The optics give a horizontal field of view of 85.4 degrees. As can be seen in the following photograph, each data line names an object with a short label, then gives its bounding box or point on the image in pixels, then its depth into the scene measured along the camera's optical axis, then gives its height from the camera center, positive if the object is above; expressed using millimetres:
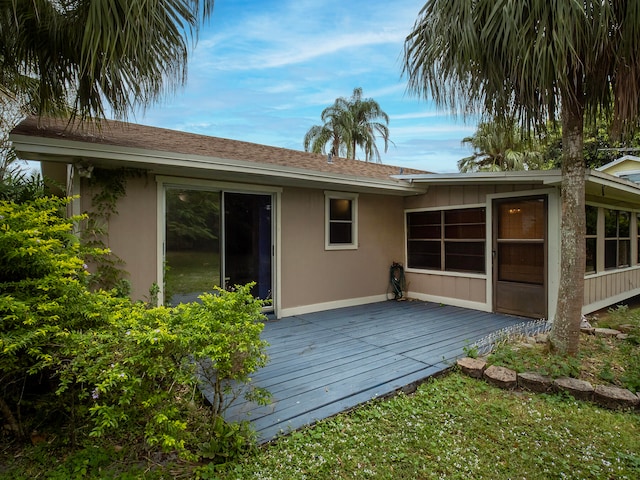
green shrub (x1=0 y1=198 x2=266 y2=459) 2084 -700
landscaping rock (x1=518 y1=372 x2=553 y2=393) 3396 -1424
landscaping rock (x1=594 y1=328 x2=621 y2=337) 4910 -1335
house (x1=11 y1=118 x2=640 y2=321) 4945 +262
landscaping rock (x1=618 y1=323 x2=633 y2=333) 5171 -1350
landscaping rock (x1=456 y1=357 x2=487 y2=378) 3753 -1399
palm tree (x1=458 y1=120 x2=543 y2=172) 16906 +4191
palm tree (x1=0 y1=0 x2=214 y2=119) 2850 +1773
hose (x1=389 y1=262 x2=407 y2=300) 7887 -939
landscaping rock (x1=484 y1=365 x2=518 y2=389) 3512 -1419
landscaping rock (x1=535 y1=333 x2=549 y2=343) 4679 -1356
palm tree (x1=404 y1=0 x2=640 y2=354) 3295 +1838
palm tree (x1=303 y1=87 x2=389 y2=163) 21844 +7010
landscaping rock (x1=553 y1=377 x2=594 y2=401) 3232 -1405
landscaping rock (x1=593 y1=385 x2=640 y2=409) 3082 -1425
